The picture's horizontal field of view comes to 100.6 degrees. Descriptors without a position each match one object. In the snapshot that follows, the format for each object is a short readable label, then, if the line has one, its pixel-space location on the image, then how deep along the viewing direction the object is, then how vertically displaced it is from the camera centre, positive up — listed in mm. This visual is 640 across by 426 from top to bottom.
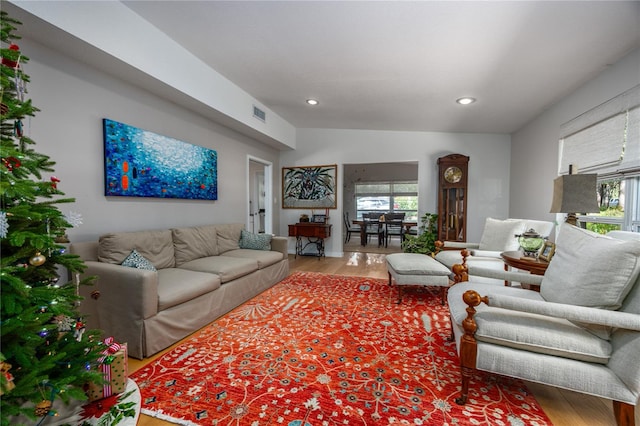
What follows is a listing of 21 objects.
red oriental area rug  1359 -1071
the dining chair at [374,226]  7113 -593
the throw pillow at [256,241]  3705 -532
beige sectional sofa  1856 -667
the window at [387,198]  9398 +251
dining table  7061 -686
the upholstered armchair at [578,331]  1176 -614
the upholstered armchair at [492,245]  2854 -480
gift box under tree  1254 -827
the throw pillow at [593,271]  1220 -322
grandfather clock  4672 +133
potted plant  3994 -534
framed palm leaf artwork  5512 +366
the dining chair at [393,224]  6934 -510
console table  5266 -598
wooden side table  1966 -442
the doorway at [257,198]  7074 +159
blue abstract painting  2420 +405
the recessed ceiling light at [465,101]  3335 +1337
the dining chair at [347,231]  7774 -792
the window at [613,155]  2168 +473
